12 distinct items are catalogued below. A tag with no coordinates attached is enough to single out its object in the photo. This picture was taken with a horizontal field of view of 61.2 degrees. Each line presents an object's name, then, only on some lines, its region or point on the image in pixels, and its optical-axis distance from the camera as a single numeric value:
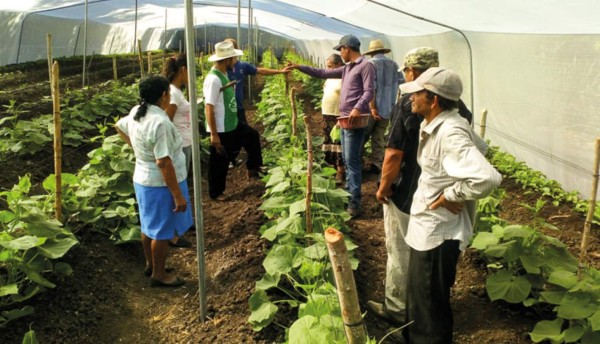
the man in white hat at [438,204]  2.31
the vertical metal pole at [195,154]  2.77
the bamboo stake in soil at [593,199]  3.04
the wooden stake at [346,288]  1.53
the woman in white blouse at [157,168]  3.22
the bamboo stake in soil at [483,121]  4.55
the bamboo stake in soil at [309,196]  3.37
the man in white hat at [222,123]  4.86
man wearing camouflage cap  2.81
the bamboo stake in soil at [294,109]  4.91
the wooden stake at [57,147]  3.61
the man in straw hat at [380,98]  5.57
